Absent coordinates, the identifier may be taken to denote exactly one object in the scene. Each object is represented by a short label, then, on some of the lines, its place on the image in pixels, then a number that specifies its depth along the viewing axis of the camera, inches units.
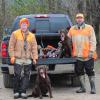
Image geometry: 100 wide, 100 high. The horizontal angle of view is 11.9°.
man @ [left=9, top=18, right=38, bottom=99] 436.2
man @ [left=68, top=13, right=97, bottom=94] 454.6
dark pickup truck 456.5
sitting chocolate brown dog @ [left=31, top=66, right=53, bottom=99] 434.0
